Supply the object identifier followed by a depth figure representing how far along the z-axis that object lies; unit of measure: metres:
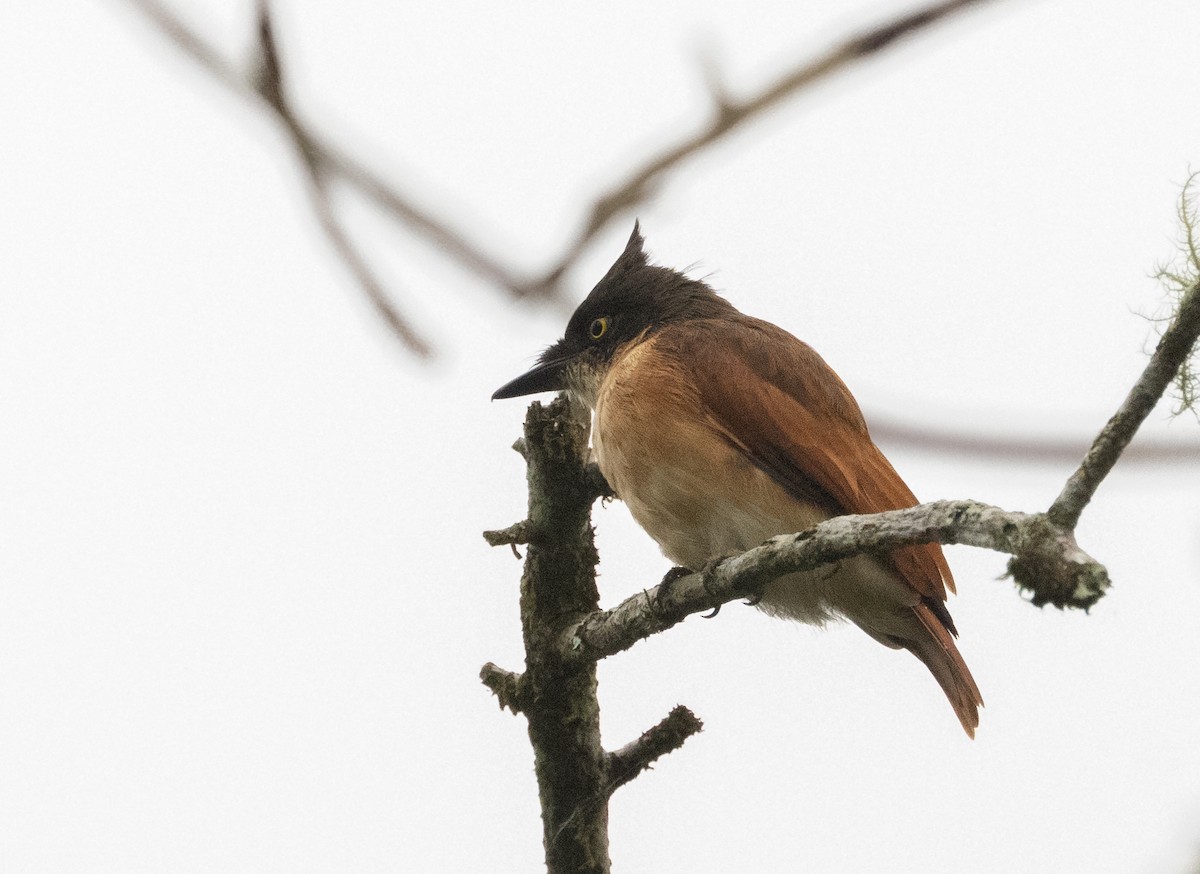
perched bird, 10.12
